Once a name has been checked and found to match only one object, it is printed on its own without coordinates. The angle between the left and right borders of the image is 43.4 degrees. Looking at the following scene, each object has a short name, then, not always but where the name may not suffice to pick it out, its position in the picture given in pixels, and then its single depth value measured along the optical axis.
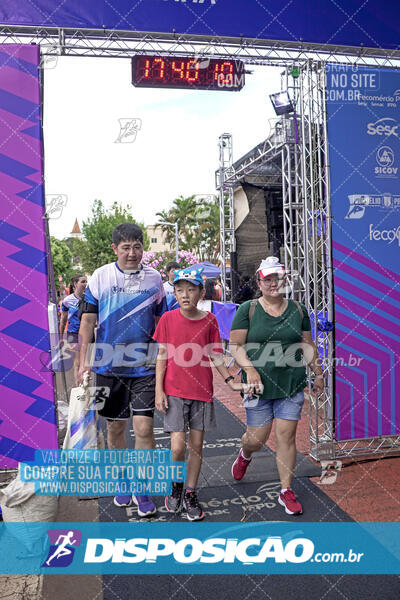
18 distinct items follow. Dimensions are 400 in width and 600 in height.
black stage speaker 15.06
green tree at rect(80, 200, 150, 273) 38.81
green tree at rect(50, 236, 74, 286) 55.38
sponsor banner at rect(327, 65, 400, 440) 4.68
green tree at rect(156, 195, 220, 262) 41.97
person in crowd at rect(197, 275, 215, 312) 7.74
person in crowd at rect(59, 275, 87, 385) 7.39
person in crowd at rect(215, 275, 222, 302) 15.10
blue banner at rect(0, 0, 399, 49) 4.27
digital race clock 4.88
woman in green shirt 3.63
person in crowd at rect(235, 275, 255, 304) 15.29
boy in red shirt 3.56
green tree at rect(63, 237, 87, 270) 40.10
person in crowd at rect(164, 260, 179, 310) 6.02
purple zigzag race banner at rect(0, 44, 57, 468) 4.04
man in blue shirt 3.72
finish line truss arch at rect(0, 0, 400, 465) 4.31
